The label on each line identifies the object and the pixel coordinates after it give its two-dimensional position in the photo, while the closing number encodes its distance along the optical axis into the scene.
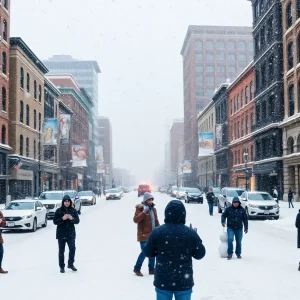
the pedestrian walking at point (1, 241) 10.12
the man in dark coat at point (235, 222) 11.90
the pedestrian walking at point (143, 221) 9.60
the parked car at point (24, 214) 19.12
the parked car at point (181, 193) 57.08
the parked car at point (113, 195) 60.22
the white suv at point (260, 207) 24.53
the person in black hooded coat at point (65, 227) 9.98
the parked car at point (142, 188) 67.38
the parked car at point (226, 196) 29.55
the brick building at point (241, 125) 58.59
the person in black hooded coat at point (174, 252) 4.62
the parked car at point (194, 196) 46.56
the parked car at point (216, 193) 39.03
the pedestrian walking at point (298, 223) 10.55
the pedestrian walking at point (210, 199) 28.41
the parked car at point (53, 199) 26.81
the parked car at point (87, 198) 44.34
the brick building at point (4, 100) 44.34
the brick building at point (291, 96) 40.81
